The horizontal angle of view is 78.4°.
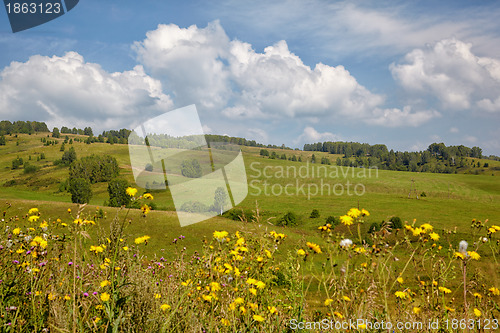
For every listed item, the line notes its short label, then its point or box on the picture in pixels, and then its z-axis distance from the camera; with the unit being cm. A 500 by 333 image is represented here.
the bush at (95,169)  9672
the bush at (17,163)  12419
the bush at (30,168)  11606
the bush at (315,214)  5371
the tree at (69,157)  12493
